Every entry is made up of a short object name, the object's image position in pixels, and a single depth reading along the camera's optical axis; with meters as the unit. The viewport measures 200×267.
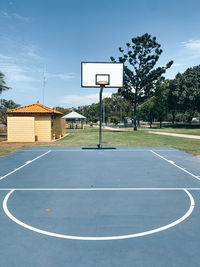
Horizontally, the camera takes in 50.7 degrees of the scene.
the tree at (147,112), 60.08
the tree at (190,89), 49.59
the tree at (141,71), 36.28
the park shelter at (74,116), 44.04
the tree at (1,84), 24.95
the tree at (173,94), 53.03
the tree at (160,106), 56.53
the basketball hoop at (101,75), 18.34
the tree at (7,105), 40.22
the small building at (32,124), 22.62
